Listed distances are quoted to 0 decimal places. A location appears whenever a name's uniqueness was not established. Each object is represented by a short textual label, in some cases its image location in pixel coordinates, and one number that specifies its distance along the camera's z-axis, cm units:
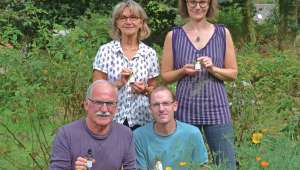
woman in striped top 411
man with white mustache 367
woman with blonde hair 407
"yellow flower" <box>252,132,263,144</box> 358
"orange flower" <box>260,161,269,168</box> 308
